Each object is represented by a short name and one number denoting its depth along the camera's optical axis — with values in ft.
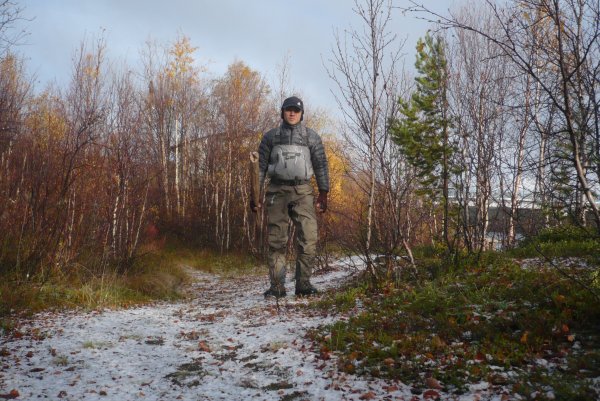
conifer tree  50.31
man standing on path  17.94
